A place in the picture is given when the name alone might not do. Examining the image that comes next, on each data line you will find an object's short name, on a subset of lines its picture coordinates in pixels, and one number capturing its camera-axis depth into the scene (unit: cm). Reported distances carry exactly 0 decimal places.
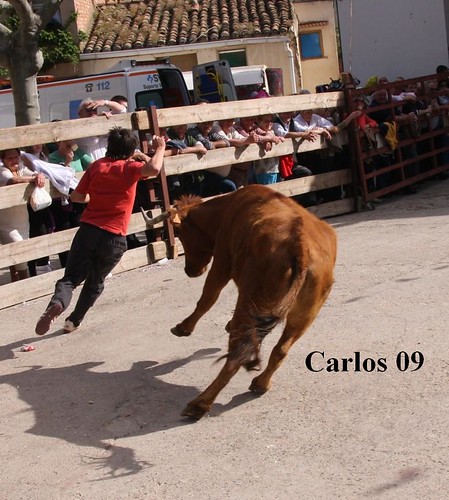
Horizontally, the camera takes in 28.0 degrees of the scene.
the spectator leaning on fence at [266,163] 1104
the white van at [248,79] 2272
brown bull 501
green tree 1380
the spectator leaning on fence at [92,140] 967
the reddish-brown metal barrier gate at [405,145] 1218
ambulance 1656
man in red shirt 681
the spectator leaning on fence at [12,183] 853
